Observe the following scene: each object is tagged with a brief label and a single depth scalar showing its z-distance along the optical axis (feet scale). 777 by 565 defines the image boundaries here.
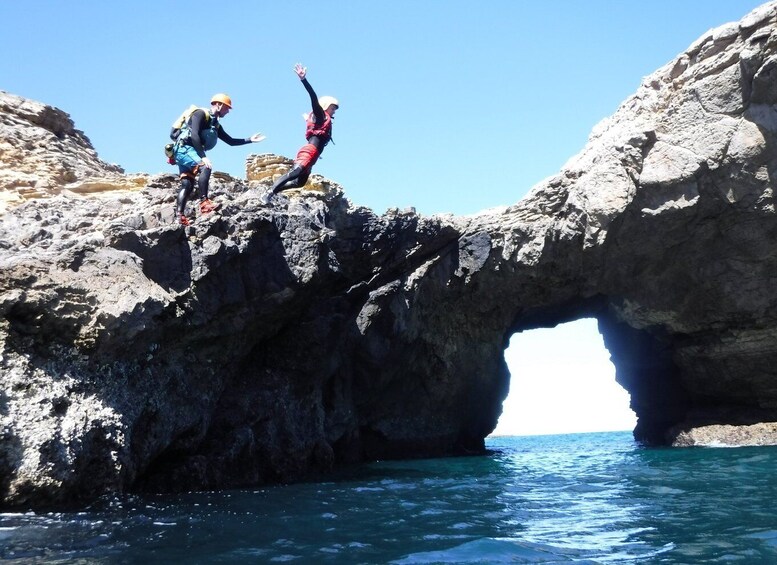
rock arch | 31.24
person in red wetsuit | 41.16
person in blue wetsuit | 38.73
